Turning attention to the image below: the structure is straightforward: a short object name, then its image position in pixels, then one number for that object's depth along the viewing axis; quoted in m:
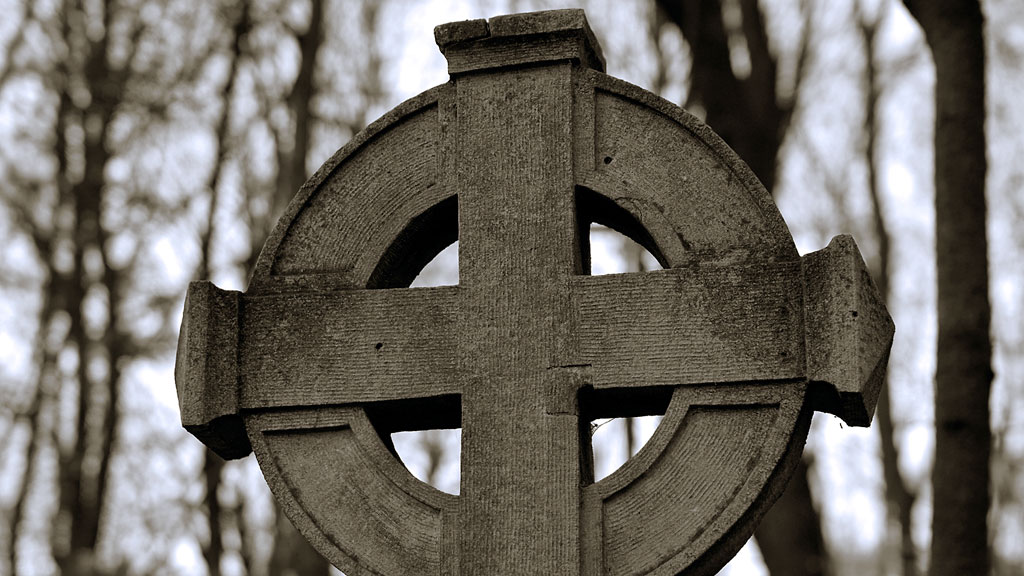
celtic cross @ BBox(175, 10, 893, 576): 4.04
